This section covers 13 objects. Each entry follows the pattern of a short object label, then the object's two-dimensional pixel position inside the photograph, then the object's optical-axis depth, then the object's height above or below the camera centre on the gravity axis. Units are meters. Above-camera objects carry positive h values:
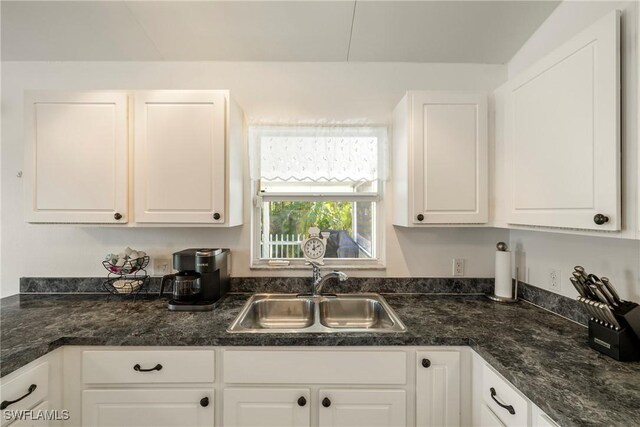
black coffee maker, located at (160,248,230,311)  1.58 -0.39
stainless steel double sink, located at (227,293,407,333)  1.75 -0.62
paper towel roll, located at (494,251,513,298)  1.76 -0.38
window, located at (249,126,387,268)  1.92 +0.17
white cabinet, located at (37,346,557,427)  1.26 -0.79
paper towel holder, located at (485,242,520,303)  1.75 -0.52
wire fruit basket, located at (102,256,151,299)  1.75 -0.42
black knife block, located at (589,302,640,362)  1.03 -0.45
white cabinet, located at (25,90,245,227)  1.57 +0.33
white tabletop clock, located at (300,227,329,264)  1.82 -0.21
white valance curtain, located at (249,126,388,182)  1.92 +0.40
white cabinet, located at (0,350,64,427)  1.06 -0.74
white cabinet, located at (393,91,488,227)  1.60 +0.33
